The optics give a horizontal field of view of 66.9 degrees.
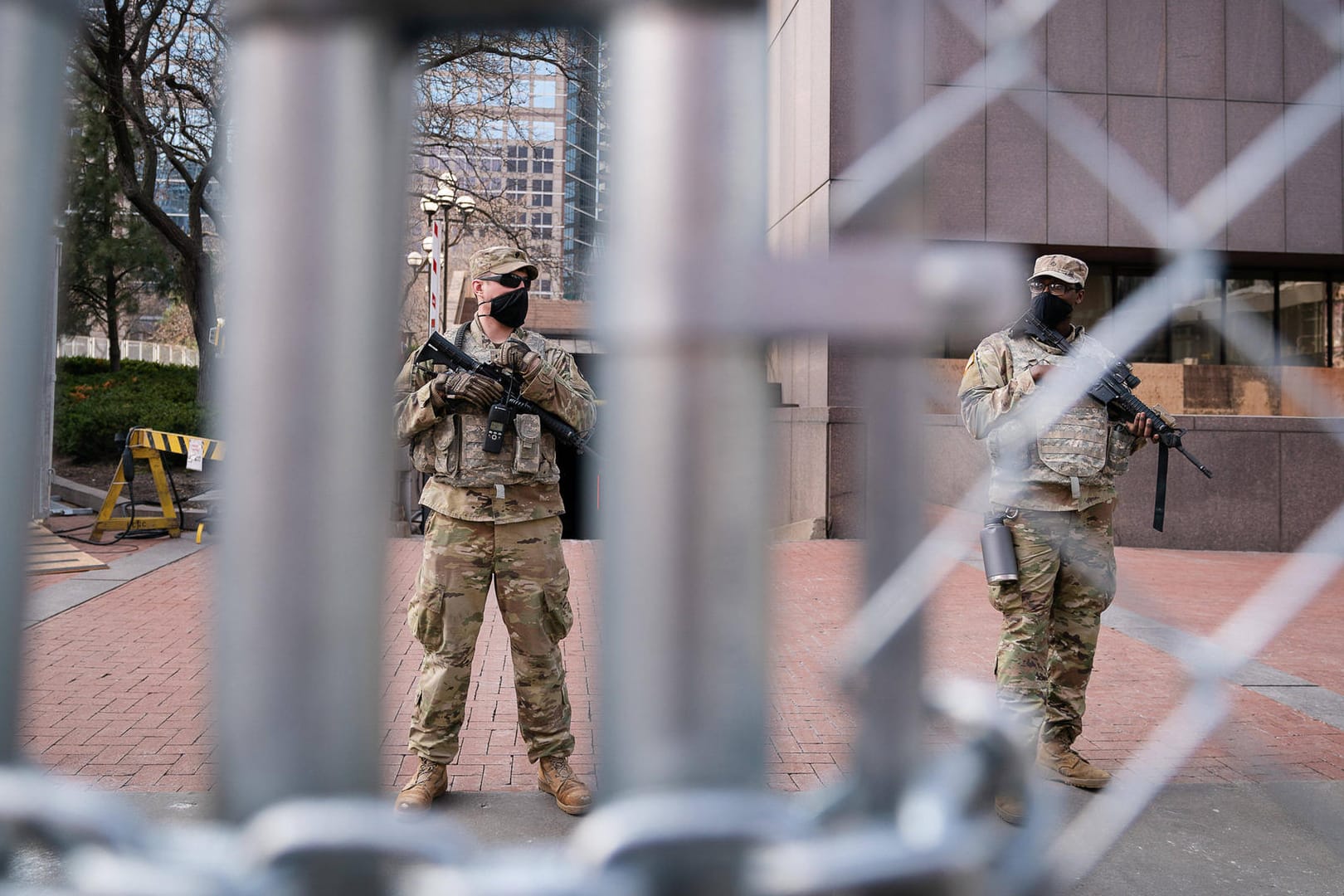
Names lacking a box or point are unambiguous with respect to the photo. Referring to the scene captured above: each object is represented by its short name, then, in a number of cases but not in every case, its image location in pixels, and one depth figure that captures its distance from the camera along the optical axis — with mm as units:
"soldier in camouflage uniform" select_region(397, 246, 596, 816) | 3457
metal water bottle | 3621
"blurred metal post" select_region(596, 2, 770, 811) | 437
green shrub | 17641
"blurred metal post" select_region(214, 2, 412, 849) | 451
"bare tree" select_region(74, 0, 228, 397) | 13453
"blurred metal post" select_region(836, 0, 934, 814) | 482
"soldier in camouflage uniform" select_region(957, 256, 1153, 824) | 3680
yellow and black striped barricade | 10273
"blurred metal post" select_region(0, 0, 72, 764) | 483
